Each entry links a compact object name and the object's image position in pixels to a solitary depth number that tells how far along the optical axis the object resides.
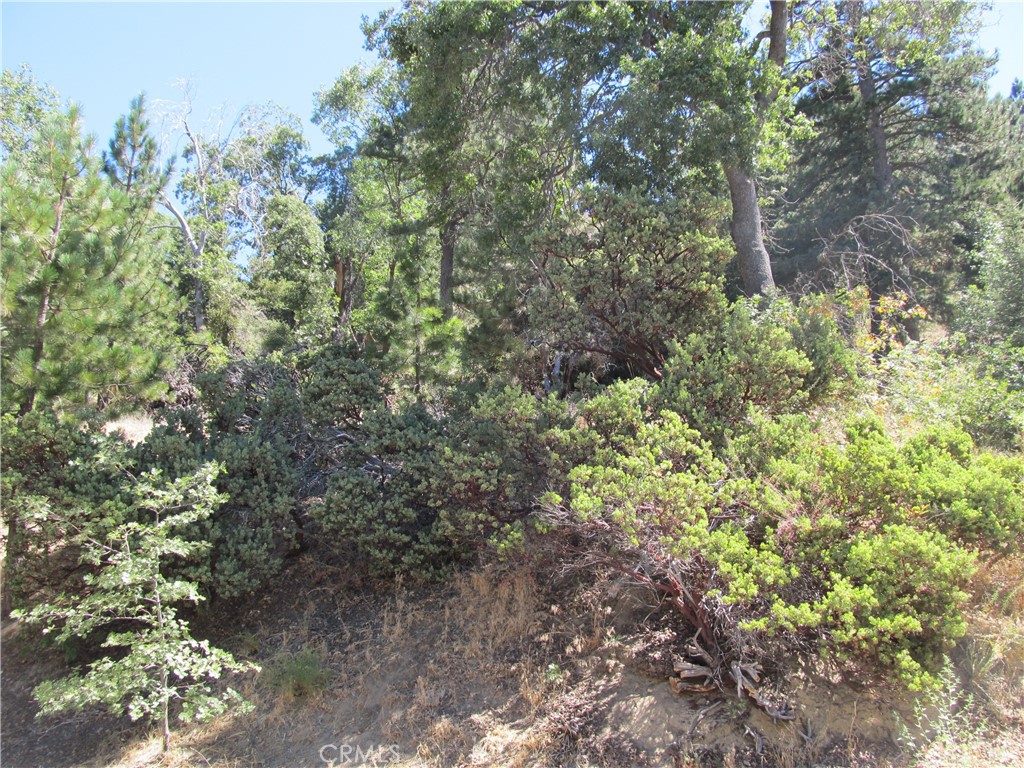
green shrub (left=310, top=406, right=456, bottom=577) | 5.31
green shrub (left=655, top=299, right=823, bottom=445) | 5.03
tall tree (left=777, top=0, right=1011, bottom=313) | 12.90
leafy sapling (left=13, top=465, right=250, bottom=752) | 4.05
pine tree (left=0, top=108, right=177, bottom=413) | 5.67
